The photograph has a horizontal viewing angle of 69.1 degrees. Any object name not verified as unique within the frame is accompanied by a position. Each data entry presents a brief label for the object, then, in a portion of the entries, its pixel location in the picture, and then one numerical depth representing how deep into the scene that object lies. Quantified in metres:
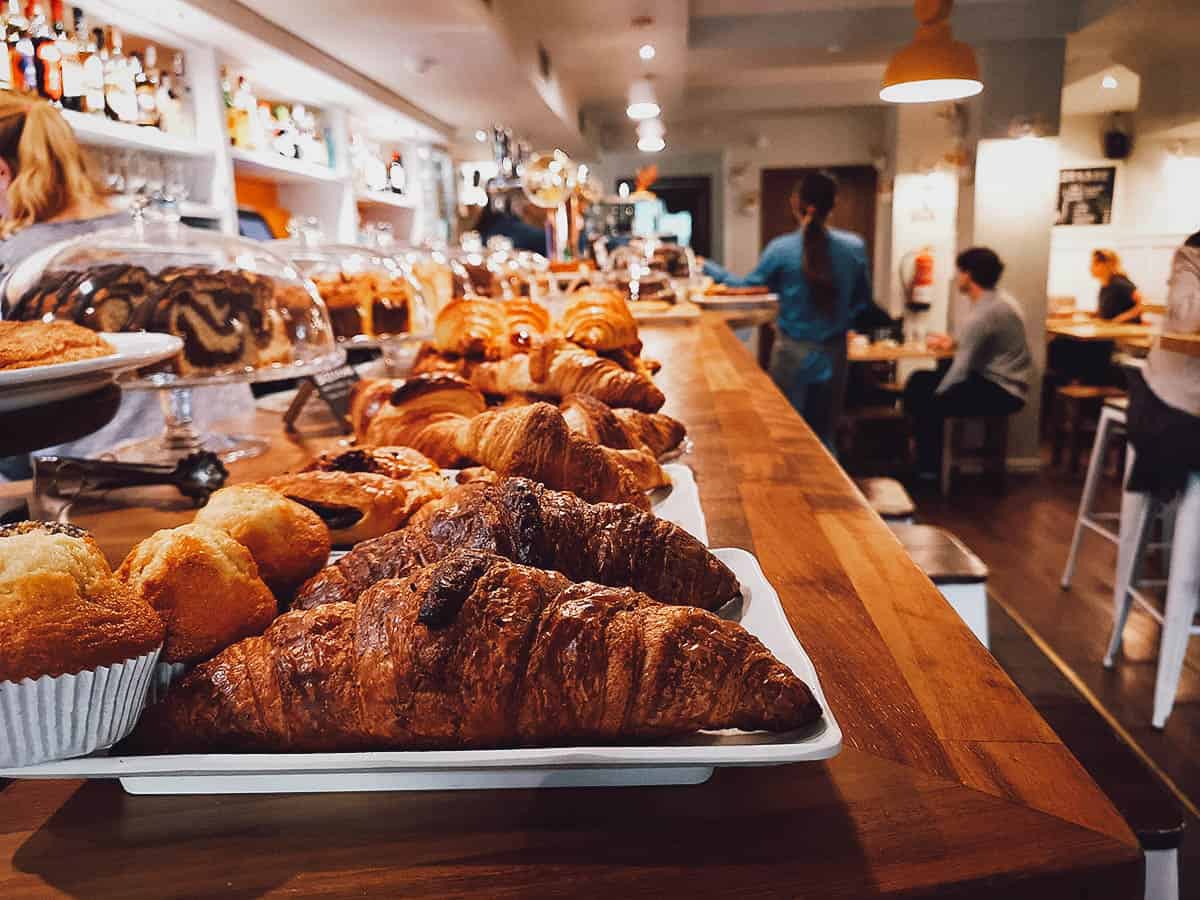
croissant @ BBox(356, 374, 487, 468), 1.20
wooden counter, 0.50
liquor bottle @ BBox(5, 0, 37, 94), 2.89
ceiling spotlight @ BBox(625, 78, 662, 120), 7.63
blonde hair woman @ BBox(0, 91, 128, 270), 2.31
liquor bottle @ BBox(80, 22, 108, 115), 3.30
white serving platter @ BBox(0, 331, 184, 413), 0.92
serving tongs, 1.23
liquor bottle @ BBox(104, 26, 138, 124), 3.46
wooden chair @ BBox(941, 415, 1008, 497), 6.48
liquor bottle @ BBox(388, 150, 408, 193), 6.39
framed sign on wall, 8.20
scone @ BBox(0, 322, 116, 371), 1.00
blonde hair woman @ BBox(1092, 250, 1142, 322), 7.52
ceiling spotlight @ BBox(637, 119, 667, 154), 8.95
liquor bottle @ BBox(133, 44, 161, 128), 3.63
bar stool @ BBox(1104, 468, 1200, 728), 2.83
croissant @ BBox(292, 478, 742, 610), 0.69
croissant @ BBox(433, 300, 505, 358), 1.76
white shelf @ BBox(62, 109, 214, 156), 3.19
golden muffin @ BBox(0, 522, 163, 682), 0.50
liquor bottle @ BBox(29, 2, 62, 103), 2.99
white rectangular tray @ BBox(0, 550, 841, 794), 0.51
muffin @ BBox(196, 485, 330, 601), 0.74
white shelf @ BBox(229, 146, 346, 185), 4.46
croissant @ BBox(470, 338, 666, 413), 1.45
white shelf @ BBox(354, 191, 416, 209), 6.33
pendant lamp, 3.51
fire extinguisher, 9.60
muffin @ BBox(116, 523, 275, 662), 0.61
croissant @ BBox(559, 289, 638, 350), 1.76
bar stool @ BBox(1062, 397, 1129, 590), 3.79
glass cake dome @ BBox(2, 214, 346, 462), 1.56
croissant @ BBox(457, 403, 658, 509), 0.97
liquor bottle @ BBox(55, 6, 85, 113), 3.16
